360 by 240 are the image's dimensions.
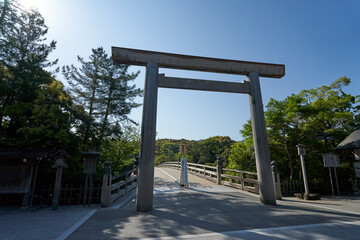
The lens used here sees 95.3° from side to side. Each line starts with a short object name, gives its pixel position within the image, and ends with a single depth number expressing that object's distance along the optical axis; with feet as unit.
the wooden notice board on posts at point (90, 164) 20.45
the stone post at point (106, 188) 19.31
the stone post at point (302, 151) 23.83
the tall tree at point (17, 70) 24.67
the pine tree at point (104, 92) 36.58
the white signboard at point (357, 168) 28.13
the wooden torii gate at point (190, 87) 16.35
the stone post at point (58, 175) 19.11
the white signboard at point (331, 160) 27.45
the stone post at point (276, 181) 21.76
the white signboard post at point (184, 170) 24.80
